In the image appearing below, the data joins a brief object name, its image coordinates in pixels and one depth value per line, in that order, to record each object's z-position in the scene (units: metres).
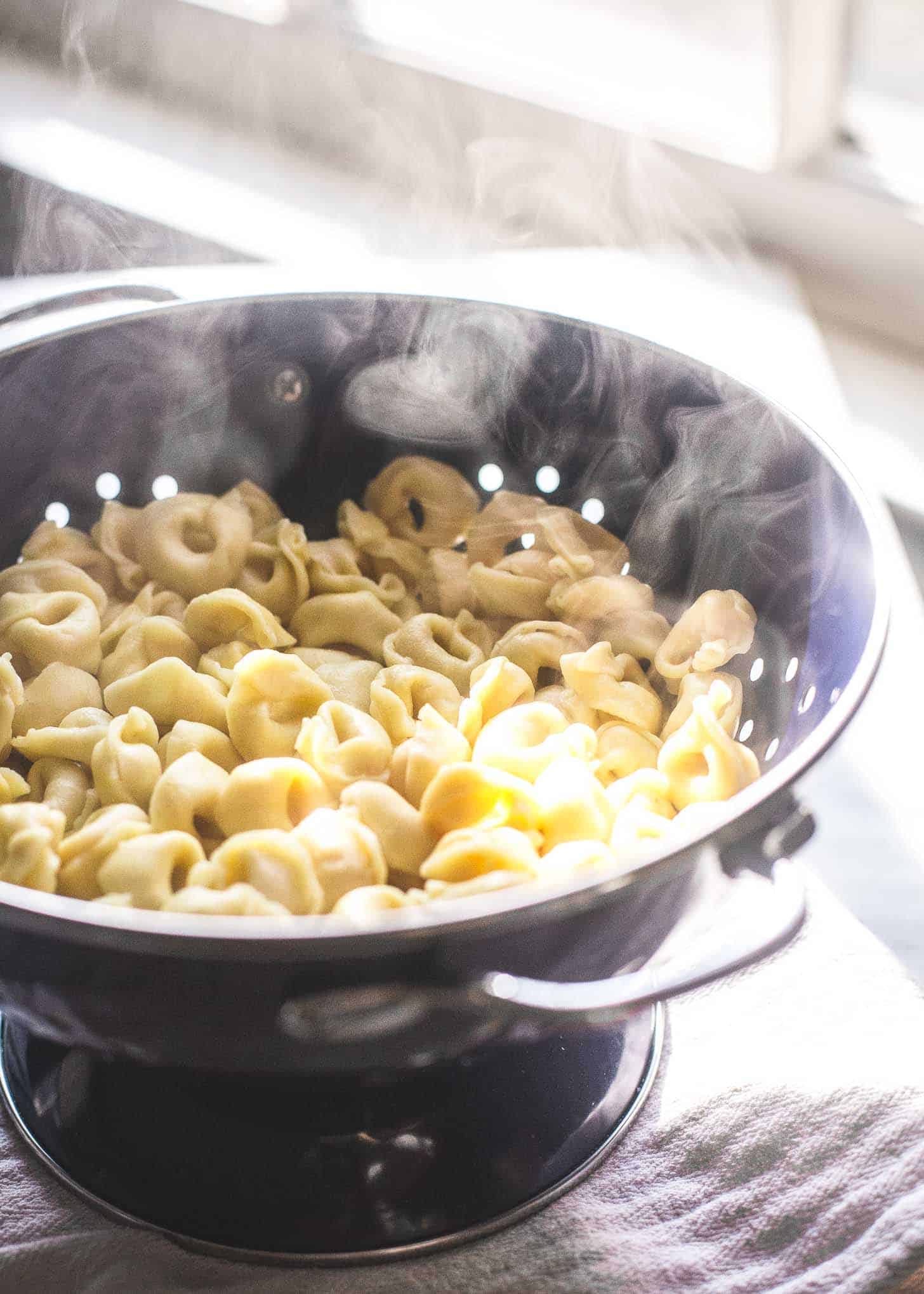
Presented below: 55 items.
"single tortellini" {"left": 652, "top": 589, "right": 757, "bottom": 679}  0.82
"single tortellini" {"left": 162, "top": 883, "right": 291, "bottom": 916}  0.58
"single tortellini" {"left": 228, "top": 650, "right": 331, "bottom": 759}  0.80
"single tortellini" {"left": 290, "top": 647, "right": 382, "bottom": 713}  0.87
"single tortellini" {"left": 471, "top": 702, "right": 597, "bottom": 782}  0.76
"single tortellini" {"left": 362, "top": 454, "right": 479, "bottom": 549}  1.00
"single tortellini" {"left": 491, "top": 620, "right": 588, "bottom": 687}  0.89
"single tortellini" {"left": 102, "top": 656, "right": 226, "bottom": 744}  0.83
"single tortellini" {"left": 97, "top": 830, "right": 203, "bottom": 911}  0.61
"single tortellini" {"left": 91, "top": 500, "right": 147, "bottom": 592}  0.95
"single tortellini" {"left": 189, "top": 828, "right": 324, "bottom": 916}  0.61
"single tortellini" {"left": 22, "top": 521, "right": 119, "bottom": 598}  0.94
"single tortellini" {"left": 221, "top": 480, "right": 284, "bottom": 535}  1.00
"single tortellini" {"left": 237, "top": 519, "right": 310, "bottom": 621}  0.96
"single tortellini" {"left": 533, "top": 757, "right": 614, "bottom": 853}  0.70
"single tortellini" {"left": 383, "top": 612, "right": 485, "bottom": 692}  0.89
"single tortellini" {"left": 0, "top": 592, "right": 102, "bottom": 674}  0.86
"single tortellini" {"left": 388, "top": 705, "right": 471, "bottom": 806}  0.74
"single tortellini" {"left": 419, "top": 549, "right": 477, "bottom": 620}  0.97
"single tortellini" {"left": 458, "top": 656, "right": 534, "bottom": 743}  0.84
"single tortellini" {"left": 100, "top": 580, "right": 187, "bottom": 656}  0.92
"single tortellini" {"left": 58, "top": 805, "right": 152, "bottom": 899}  0.66
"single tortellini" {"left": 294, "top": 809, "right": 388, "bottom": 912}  0.63
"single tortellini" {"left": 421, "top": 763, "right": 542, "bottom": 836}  0.69
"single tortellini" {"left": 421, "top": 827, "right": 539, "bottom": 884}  0.64
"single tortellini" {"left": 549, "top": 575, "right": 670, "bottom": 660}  0.89
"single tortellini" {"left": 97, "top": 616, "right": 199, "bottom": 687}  0.88
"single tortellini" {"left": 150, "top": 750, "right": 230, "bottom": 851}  0.70
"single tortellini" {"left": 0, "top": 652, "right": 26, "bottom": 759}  0.81
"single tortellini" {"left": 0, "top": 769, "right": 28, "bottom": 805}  0.75
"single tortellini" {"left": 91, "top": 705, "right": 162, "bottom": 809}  0.76
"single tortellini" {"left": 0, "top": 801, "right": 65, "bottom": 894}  0.64
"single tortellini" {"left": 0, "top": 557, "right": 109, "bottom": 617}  0.90
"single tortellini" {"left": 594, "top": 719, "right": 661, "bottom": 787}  0.80
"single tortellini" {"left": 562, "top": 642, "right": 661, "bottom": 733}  0.83
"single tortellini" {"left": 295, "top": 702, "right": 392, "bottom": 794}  0.75
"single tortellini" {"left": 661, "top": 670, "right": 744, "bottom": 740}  0.80
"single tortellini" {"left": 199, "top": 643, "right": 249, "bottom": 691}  0.87
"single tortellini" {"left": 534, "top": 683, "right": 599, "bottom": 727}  0.84
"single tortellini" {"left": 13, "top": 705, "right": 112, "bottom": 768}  0.80
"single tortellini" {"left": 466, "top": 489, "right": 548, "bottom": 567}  0.98
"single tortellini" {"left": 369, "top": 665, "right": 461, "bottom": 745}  0.83
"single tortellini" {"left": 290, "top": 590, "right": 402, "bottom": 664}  0.93
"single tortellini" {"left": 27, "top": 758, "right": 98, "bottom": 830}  0.78
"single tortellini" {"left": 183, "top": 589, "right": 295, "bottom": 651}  0.89
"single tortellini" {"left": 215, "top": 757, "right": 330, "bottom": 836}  0.69
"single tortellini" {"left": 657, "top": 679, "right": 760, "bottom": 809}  0.72
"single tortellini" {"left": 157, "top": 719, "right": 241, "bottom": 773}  0.80
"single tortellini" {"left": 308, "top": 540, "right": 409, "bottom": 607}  0.95
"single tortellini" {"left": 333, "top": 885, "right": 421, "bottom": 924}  0.61
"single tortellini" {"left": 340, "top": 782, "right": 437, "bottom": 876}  0.69
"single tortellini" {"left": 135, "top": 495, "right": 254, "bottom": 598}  0.94
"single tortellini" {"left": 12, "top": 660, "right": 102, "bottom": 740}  0.84
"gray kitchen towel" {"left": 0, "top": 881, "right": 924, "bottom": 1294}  0.63
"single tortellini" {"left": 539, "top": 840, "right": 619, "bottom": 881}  0.64
